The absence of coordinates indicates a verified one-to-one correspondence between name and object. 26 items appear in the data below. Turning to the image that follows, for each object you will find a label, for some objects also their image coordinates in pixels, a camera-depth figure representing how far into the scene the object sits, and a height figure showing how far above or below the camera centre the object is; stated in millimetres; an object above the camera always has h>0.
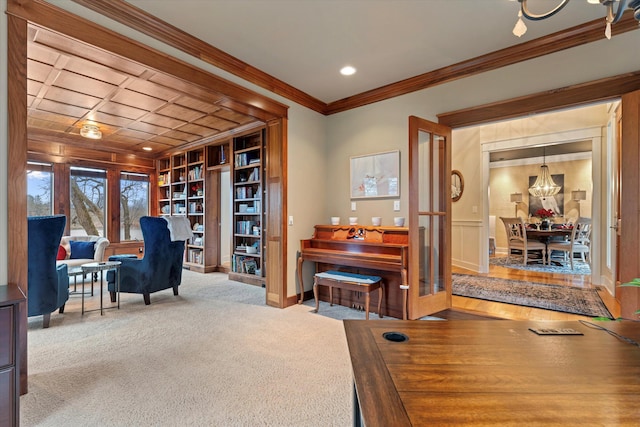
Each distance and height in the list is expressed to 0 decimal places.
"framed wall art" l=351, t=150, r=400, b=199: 3756 +492
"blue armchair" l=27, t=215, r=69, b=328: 2865 -487
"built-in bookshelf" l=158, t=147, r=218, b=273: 6199 +341
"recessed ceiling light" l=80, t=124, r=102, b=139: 4566 +1284
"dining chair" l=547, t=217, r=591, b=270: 6035 -624
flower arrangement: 7785 -41
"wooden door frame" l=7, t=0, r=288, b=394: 1890 +940
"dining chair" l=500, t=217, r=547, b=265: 6520 -632
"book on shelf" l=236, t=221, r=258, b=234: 5436 -240
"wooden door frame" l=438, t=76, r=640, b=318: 2406 +461
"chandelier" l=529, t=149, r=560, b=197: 7688 +655
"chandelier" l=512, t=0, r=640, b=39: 1192 +894
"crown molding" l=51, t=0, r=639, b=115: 2391 +1552
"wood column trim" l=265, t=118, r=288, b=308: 3809 +4
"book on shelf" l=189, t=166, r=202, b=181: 6391 +878
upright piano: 3268 -488
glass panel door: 3230 -67
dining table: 6288 -477
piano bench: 3195 -770
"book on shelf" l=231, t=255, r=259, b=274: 5254 -911
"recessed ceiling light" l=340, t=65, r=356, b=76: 3320 +1608
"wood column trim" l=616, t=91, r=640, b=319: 2400 +71
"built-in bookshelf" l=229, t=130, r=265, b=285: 5168 +80
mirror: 6117 +554
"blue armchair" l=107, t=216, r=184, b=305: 3832 -665
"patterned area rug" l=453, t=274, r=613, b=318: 3463 -1120
